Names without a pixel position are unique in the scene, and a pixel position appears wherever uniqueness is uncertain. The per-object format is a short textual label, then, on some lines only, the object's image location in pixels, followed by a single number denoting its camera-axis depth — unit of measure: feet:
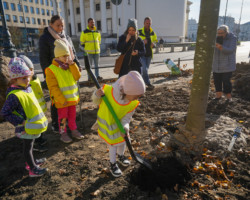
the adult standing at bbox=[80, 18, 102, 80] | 23.47
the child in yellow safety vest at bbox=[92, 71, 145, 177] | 6.86
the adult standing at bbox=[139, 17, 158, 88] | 20.67
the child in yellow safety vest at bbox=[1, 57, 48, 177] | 7.18
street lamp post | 23.70
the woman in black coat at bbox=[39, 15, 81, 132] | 11.17
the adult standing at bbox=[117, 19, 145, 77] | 14.76
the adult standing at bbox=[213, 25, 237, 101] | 14.74
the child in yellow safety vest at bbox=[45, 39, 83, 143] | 9.86
